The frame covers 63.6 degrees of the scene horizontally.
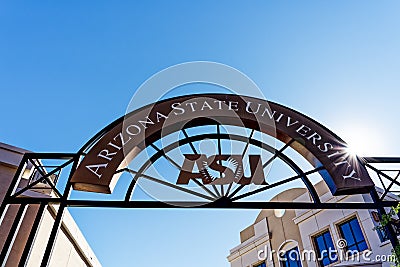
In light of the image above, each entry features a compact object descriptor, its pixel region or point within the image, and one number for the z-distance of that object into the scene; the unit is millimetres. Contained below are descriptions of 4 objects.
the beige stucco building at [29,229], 6500
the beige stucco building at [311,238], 11484
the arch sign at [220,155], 6270
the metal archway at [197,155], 6023
